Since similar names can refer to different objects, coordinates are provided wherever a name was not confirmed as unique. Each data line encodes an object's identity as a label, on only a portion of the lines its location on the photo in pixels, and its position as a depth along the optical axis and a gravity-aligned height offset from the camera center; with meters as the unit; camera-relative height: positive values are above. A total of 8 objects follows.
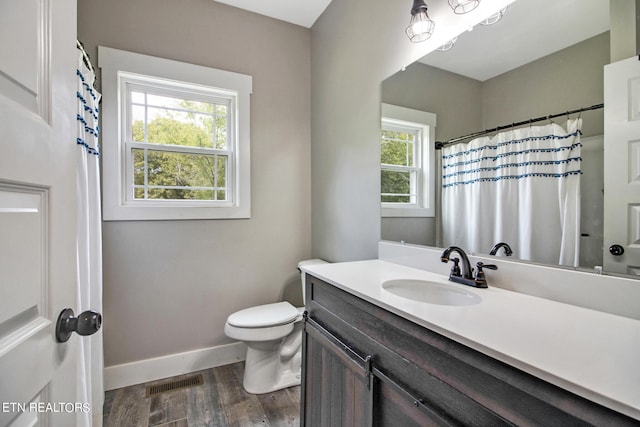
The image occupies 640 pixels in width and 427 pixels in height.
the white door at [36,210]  0.46 +0.00
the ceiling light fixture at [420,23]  1.27 +0.88
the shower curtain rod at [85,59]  1.36 +0.77
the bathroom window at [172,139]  1.93 +0.54
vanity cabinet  0.54 -0.44
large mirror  0.88 +0.50
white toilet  1.80 -0.90
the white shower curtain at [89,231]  1.29 -0.09
